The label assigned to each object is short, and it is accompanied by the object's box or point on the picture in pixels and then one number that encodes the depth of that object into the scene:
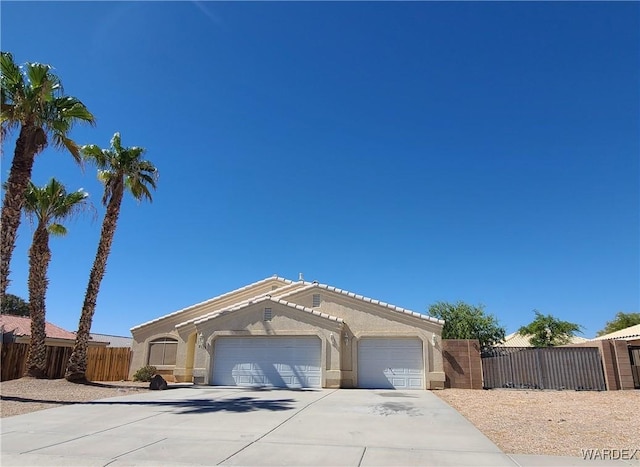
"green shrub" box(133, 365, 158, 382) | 23.70
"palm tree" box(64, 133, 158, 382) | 19.23
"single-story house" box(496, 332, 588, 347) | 50.14
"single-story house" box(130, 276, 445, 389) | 20.48
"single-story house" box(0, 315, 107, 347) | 29.17
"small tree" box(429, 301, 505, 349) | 33.56
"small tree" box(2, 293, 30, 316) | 54.89
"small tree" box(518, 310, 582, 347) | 39.04
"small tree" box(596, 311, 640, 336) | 53.62
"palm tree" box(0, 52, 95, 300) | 14.52
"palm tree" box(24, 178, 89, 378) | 19.27
